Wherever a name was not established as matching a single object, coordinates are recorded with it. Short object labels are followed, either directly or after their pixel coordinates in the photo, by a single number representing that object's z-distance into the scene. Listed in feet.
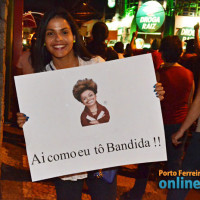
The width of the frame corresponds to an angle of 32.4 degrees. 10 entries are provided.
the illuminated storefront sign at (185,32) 56.79
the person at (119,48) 19.08
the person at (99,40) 13.07
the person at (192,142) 9.38
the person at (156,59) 17.61
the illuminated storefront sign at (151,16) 57.06
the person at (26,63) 8.27
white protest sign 7.20
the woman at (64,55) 7.71
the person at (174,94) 11.83
